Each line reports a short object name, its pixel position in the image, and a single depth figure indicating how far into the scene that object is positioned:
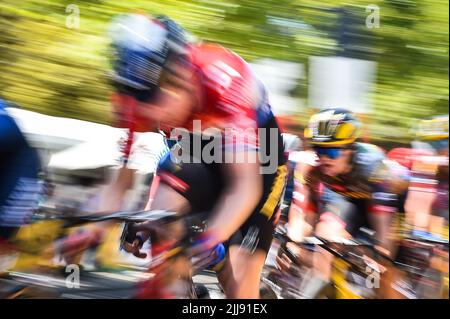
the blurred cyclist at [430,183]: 5.65
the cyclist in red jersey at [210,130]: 4.49
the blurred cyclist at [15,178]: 4.27
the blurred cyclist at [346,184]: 5.48
